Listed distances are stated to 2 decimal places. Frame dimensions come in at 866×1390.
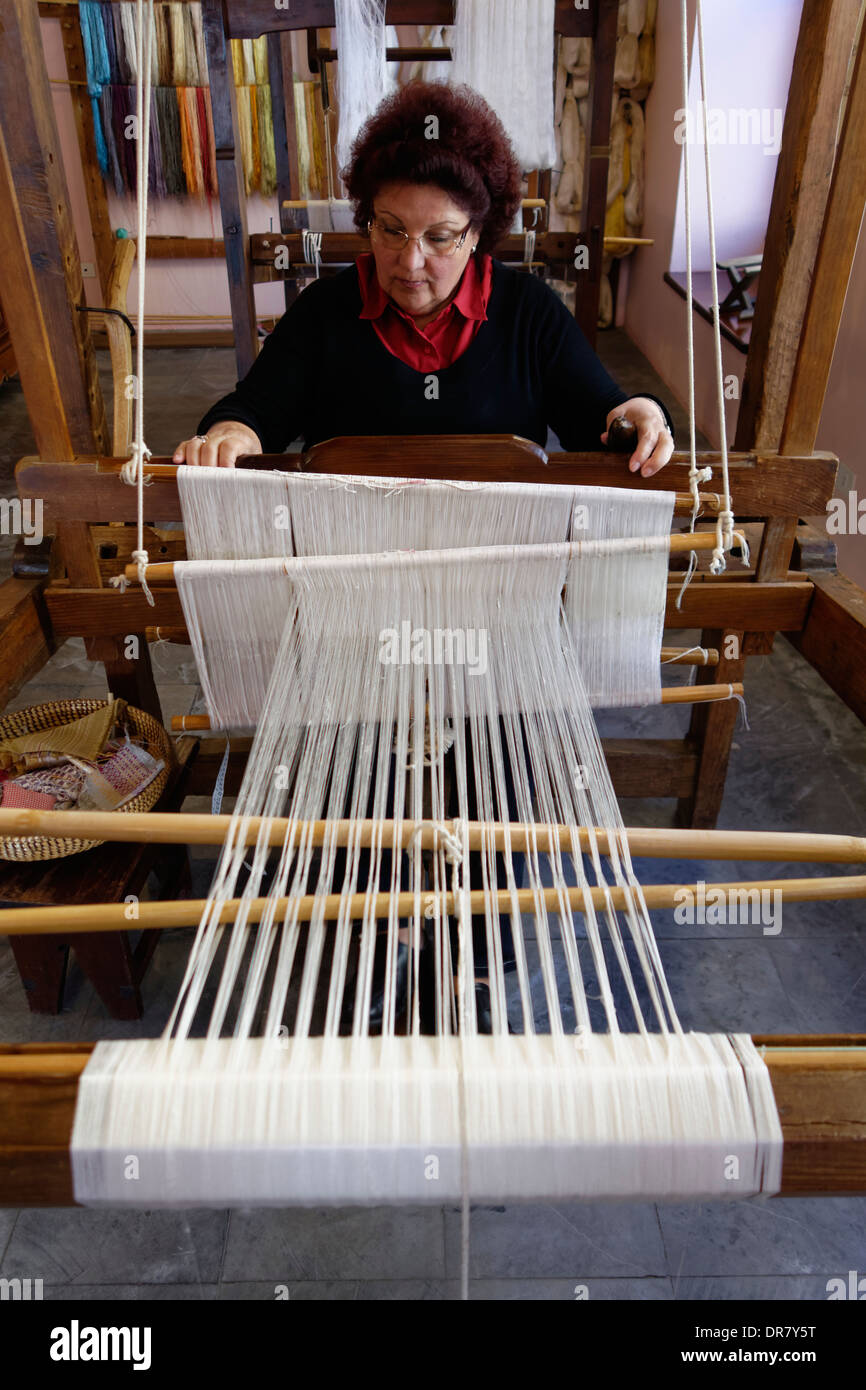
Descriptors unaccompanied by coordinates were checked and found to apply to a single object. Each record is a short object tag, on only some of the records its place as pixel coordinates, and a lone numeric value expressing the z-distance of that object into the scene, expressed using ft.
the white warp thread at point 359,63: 9.91
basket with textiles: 6.00
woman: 5.43
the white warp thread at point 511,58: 10.03
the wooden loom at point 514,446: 4.71
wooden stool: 5.84
